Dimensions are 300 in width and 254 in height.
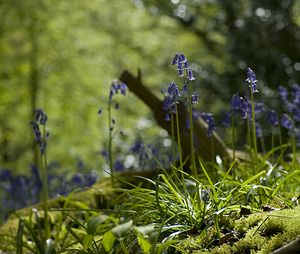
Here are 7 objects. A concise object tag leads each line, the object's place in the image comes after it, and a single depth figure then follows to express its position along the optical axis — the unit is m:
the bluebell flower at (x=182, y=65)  3.42
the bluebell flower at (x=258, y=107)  4.71
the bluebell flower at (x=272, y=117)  4.69
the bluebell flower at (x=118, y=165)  6.61
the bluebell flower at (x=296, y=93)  4.83
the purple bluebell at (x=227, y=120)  5.03
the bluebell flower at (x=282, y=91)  4.94
